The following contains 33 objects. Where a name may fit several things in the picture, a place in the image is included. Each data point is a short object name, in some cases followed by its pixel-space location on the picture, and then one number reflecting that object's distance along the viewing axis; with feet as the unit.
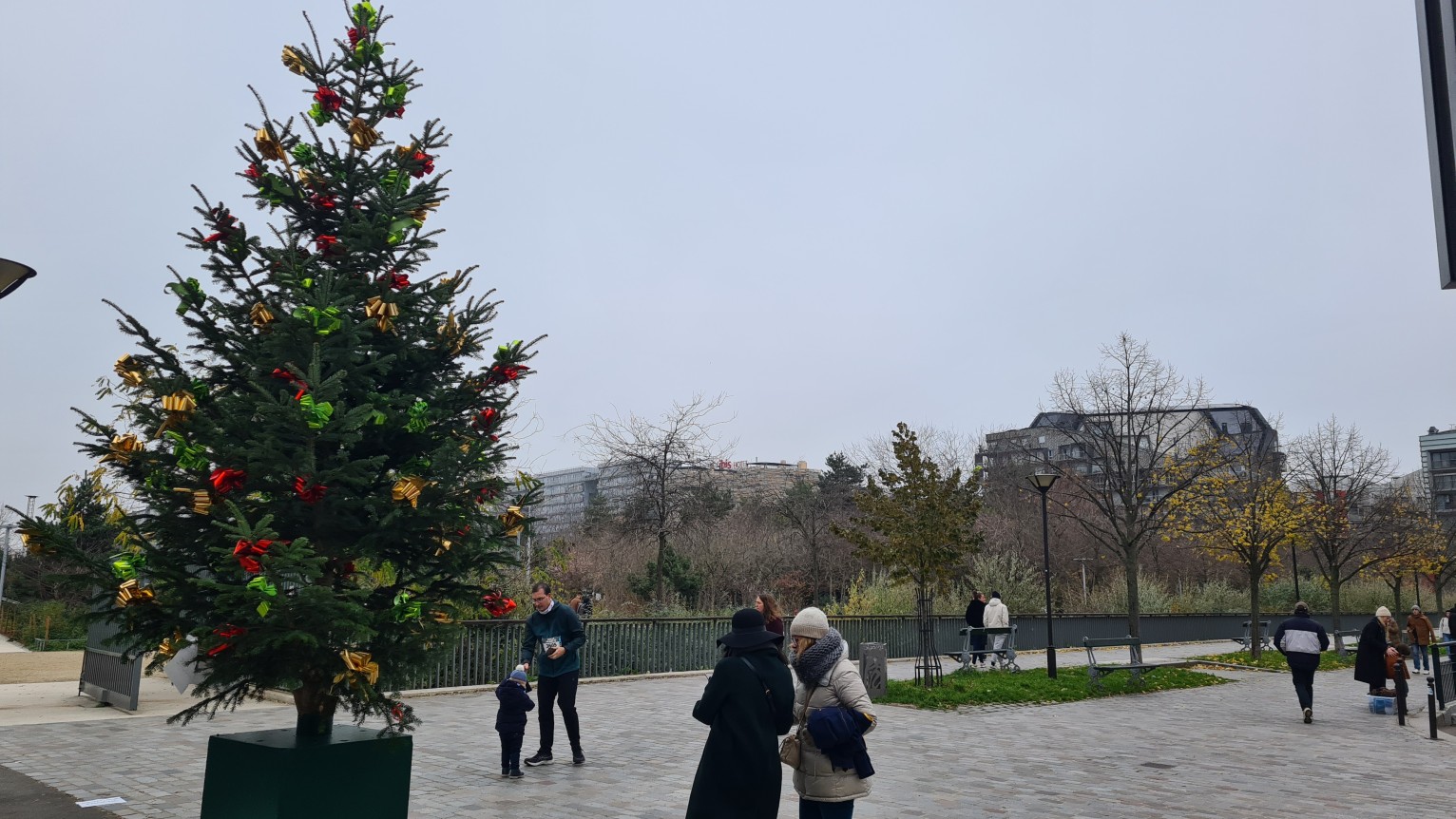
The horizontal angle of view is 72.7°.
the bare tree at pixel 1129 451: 75.36
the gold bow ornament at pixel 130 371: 20.20
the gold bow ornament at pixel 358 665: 18.98
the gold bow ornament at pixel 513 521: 21.99
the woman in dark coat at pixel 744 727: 17.46
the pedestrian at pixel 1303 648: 46.88
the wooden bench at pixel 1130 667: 61.67
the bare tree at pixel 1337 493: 100.83
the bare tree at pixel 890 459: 181.35
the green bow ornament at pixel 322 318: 19.72
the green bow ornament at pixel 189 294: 20.94
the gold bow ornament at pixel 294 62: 23.56
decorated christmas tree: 19.08
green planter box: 19.17
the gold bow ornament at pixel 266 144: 22.30
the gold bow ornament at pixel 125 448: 19.76
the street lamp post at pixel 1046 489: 65.05
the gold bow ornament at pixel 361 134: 23.06
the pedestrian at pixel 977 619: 78.54
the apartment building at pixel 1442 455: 368.60
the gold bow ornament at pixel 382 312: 21.03
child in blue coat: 30.55
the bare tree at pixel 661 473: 87.40
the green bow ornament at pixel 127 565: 18.99
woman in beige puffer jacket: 18.26
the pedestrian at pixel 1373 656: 52.03
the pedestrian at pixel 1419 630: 71.51
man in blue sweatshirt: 32.81
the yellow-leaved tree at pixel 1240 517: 86.43
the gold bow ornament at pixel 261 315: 20.43
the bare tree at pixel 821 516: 146.73
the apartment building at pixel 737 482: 100.17
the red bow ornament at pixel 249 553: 17.63
